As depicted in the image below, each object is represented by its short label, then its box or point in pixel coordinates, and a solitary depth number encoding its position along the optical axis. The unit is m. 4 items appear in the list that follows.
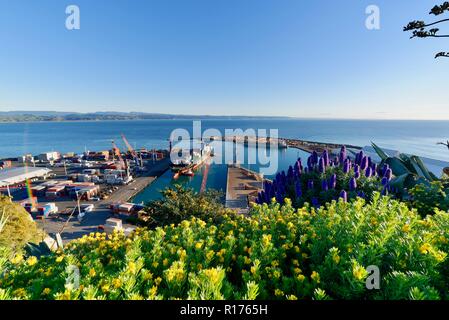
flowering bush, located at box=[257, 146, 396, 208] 5.11
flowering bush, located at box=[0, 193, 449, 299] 1.60
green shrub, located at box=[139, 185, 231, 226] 8.21
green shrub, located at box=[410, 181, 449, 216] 3.98
